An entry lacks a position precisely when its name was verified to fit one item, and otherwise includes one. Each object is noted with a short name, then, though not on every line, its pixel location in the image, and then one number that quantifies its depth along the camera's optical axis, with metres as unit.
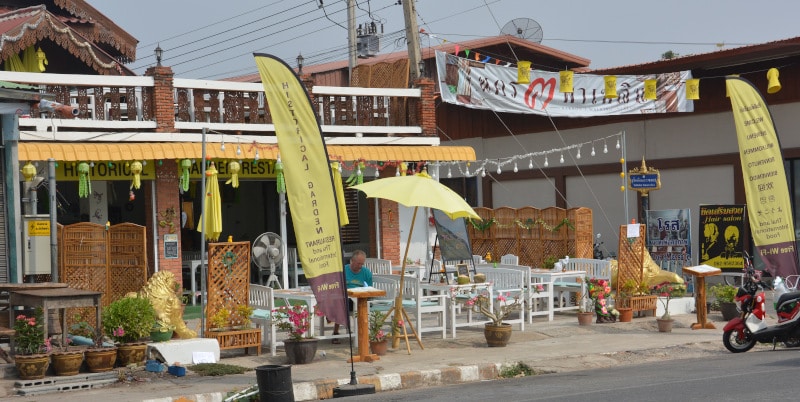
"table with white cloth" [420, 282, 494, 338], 15.53
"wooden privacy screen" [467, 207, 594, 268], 21.55
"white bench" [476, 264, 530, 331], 16.47
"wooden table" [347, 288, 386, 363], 13.26
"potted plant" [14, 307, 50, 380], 11.69
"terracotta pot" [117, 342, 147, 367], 12.62
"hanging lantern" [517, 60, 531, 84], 22.47
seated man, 14.97
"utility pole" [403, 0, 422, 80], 22.34
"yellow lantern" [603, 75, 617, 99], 23.98
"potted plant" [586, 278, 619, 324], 17.25
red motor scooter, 14.08
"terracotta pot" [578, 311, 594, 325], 17.00
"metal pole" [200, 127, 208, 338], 13.85
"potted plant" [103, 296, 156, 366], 12.66
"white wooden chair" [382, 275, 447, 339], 14.98
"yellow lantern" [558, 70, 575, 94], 23.06
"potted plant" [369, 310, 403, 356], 13.98
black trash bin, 10.68
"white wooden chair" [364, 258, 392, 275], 18.89
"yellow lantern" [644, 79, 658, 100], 23.83
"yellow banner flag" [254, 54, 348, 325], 11.48
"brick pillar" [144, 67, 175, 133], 18.08
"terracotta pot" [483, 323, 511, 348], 14.90
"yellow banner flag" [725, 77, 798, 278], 16.16
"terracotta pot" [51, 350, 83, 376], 11.91
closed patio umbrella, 16.11
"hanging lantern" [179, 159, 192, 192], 18.11
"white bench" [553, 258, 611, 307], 18.50
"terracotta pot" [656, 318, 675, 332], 16.47
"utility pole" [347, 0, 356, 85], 31.84
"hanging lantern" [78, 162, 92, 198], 17.06
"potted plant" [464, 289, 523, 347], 14.92
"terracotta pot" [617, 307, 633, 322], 17.52
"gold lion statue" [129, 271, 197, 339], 13.74
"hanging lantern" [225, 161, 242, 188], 18.16
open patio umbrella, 13.60
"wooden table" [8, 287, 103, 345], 12.09
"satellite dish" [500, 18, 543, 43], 31.12
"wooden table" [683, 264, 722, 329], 16.58
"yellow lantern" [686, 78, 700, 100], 23.31
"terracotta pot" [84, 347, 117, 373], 12.16
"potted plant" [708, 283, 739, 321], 17.61
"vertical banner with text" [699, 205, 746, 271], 20.72
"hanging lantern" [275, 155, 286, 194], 18.62
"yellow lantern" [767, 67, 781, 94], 20.84
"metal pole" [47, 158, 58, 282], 14.22
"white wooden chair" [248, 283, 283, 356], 14.09
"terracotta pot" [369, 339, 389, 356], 14.02
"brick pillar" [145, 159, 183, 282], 18.38
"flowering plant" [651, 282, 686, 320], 18.31
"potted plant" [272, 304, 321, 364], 13.39
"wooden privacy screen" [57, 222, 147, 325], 14.89
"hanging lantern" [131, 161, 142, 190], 17.25
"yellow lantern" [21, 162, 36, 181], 16.09
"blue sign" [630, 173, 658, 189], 23.75
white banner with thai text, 23.59
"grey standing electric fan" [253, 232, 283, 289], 18.56
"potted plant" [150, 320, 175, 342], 13.30
